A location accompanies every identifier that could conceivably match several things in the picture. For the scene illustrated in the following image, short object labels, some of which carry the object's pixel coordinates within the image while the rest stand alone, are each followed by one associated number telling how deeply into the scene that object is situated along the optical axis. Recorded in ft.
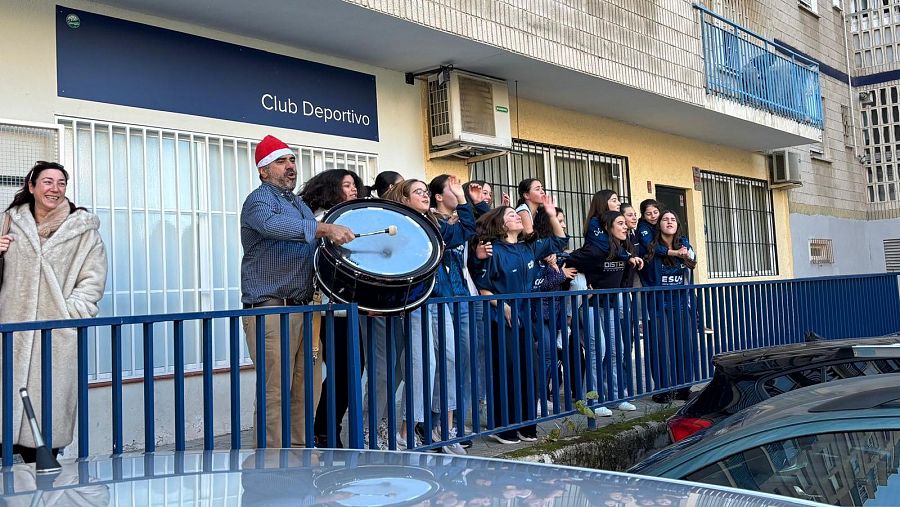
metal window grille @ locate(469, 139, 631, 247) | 31.81
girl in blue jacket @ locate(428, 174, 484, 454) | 16.63
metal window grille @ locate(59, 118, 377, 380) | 20.42
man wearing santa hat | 14.28
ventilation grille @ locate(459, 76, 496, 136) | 28.02
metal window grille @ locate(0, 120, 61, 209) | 18.93
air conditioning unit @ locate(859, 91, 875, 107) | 58.59
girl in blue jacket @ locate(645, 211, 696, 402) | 22.26
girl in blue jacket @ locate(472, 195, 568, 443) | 17.58
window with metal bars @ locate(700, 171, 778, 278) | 45.44
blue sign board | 20.11
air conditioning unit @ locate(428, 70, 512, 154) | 27.84
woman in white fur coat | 14.90
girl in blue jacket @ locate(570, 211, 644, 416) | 20.65
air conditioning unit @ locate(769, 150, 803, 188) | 49.52
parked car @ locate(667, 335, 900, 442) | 11.45
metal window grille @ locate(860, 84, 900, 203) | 58.54
